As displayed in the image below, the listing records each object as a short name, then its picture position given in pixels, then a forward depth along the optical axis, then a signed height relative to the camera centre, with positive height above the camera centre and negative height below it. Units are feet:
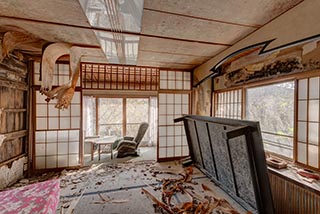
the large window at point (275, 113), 7.59 -0.29
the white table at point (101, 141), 15.44 -3.47
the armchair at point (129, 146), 16.39 -4.09
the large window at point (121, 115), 21.56 -1.30
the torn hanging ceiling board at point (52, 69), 9.30 +2.21
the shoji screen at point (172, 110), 14.73 -0.34
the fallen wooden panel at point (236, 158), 5.66 -2.24
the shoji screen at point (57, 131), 11.93 -1.99
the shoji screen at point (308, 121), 6.34 -0.53
